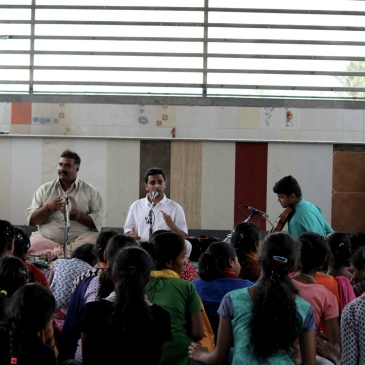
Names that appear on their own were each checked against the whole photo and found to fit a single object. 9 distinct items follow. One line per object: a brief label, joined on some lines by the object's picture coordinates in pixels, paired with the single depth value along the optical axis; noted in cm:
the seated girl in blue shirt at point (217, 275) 400
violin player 646
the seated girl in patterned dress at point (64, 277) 454
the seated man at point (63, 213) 716
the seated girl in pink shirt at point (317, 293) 359
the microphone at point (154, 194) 702
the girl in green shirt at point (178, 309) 354
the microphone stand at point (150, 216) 678
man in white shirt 701
